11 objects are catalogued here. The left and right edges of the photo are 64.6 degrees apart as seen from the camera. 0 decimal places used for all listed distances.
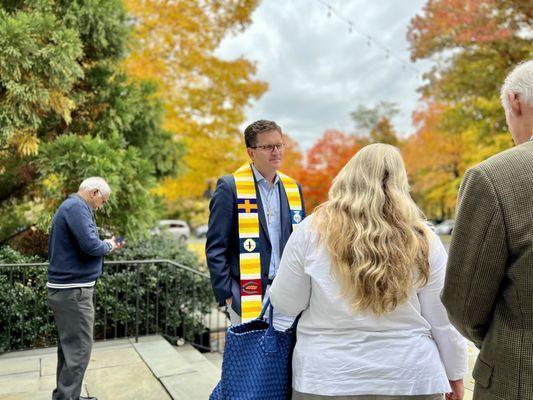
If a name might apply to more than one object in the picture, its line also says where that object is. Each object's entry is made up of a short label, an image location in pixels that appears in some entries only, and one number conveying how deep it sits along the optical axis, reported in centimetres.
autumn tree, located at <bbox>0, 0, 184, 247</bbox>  534
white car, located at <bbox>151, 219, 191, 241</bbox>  3000
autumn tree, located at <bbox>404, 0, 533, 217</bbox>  1178
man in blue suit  274
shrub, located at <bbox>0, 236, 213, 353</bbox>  511
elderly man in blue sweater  328
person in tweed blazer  122
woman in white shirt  154
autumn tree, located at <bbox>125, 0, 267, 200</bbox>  908
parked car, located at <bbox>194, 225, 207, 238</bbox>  3784
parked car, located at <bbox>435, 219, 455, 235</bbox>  3778
